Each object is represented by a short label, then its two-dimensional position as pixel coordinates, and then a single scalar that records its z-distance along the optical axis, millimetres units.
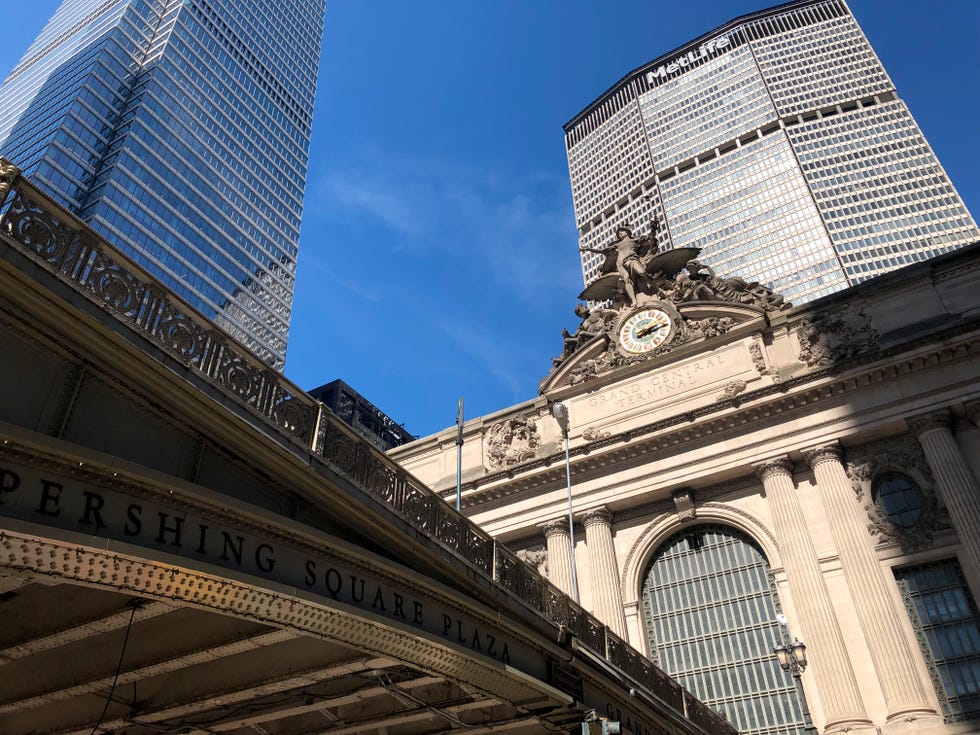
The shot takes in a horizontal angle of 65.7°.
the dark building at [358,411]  82812
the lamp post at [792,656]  16625
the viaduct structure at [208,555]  6145
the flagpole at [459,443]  25856
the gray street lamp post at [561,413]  21539
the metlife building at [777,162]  104000
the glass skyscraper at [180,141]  81688
